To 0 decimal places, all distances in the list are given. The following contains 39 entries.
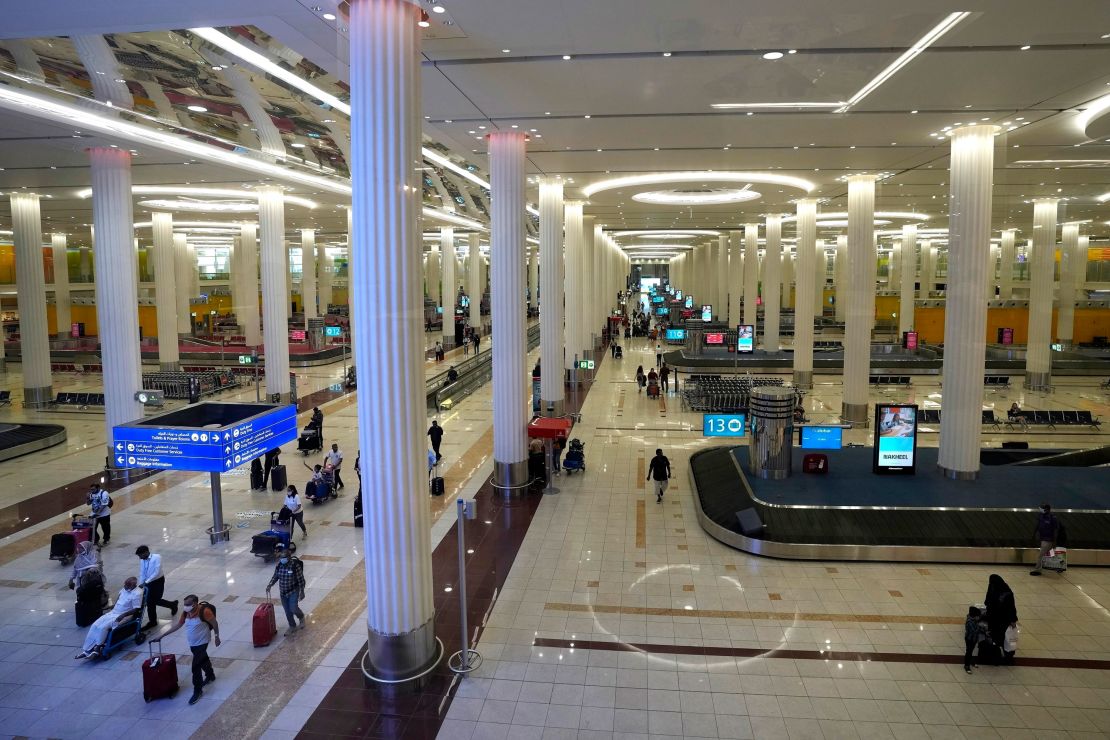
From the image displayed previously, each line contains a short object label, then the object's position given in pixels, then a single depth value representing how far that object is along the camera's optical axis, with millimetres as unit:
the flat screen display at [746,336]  32250
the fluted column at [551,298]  19828
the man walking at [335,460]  14312
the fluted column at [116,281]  16125
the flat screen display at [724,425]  14812
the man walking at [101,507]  11523
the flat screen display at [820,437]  14133
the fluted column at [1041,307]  27312
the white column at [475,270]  48759
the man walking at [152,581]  8836
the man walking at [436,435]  16359
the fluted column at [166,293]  29155
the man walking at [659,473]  13648
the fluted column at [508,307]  13914
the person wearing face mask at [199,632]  7281
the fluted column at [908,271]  41562
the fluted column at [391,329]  6852
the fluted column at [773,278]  34031
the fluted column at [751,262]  39844
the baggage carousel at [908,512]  10914
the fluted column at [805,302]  27953
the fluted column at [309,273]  45125
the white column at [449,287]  43506
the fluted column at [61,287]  42406
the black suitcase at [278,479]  14520
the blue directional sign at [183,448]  10219
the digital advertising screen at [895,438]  13656
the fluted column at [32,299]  24406
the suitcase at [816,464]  14094
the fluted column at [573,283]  27156
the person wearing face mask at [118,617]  7980
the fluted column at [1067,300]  36519
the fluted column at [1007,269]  43156
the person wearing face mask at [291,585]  8438
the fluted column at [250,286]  38594
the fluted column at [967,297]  13727
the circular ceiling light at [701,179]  19844
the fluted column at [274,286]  23234
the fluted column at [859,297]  20969
